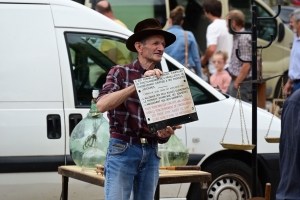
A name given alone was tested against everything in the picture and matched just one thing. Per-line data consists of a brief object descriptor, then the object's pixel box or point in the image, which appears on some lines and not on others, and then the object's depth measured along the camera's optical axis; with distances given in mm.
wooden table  8367
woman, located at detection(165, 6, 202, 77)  16025
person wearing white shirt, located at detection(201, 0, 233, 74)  17811
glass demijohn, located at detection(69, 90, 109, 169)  9166
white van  10034
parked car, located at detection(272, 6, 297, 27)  25799
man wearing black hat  7256
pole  10171
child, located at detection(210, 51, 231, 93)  16546
